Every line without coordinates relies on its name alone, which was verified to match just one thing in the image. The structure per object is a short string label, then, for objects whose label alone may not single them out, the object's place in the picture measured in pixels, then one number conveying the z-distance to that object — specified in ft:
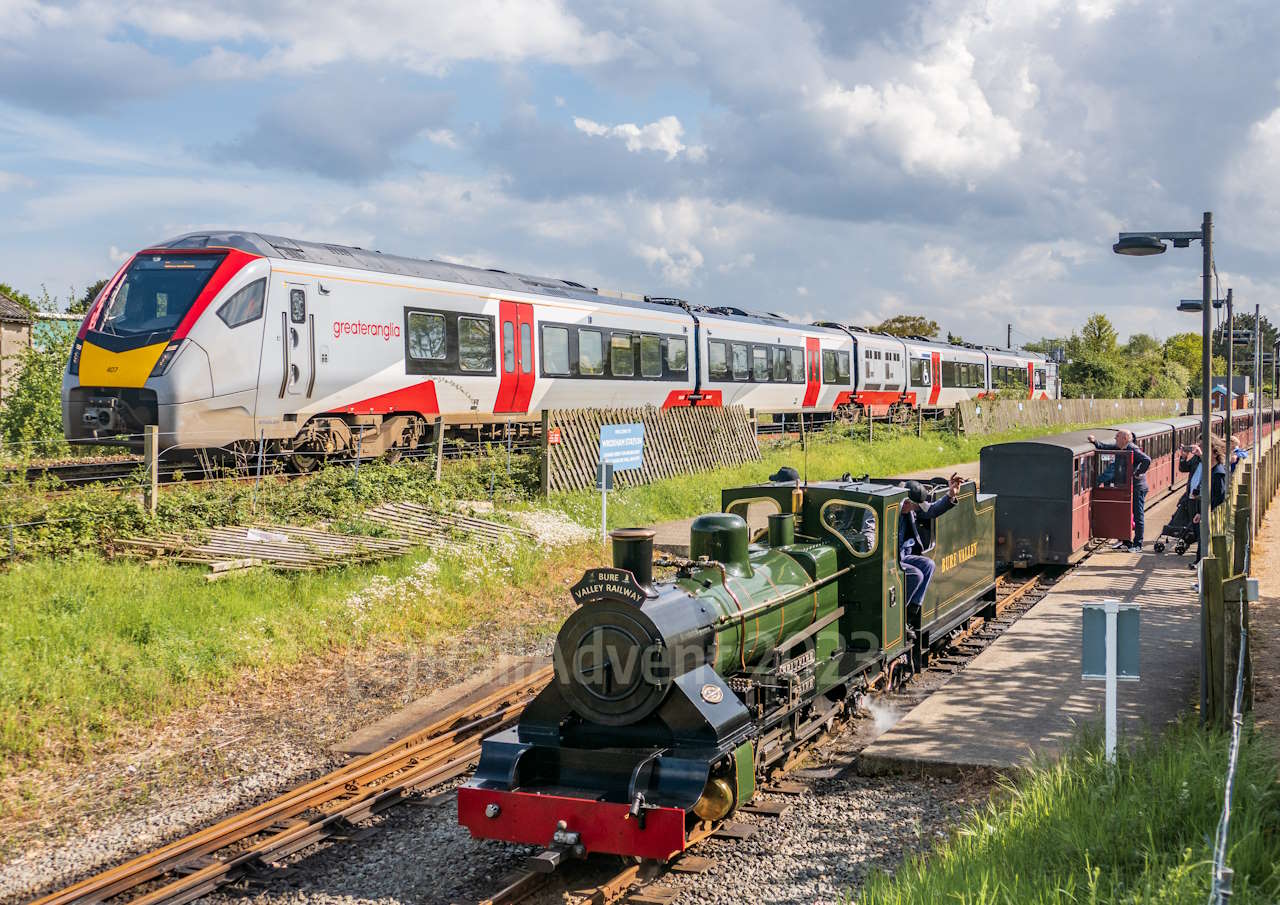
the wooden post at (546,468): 58.18
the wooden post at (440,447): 54.32
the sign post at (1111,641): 22.66
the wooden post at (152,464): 40.34
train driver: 33.58
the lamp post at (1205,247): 35.65
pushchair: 53.16
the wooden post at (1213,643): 23.93
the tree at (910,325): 258.98
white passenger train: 47.14
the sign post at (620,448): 54.77
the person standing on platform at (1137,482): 58.29
